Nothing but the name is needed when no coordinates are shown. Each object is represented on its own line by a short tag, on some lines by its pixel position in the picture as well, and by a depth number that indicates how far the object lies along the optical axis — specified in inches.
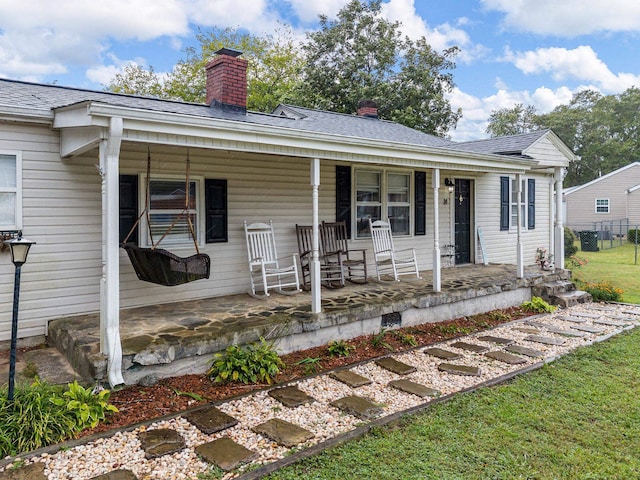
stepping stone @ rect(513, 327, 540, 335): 231.1
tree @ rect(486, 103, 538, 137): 1461.6
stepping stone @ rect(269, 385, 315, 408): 139.5
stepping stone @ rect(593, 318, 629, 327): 244.0
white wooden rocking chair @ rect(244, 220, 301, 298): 234.2
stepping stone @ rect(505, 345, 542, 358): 190.7
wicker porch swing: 163.5
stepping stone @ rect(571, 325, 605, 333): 230.7
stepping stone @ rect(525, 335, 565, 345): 209.0
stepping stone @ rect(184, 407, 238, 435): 122.1
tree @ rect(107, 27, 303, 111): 882.8
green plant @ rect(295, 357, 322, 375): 170.7
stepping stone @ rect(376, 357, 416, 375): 169.7
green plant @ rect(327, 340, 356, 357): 186.7
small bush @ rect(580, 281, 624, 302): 312.7
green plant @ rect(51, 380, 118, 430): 120.6
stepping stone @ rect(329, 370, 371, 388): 156.4
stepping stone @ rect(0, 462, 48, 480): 98.3
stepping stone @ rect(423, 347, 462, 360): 187.9
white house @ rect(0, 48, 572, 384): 157.7
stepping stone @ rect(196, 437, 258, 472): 104.6
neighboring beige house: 950.4
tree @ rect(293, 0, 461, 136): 715.4
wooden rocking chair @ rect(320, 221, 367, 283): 257.1
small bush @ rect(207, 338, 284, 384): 156.2
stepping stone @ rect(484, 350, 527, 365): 182.2
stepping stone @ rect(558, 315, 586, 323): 253.0
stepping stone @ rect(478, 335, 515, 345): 211.8
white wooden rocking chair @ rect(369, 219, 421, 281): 279.3
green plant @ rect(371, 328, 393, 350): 199.0
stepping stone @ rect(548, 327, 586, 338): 222.1
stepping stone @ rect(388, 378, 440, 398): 147.2
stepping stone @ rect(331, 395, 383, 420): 131.2
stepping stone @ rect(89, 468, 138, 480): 98.5
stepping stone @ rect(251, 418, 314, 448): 114.7
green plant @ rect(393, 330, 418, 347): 205.6
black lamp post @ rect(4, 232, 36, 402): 119.8
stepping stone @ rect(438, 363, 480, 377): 167.2
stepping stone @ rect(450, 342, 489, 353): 199.0
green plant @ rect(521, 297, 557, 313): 280.5
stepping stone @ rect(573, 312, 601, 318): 265.4
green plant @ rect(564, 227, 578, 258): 573.0
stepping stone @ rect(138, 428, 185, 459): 109.7
